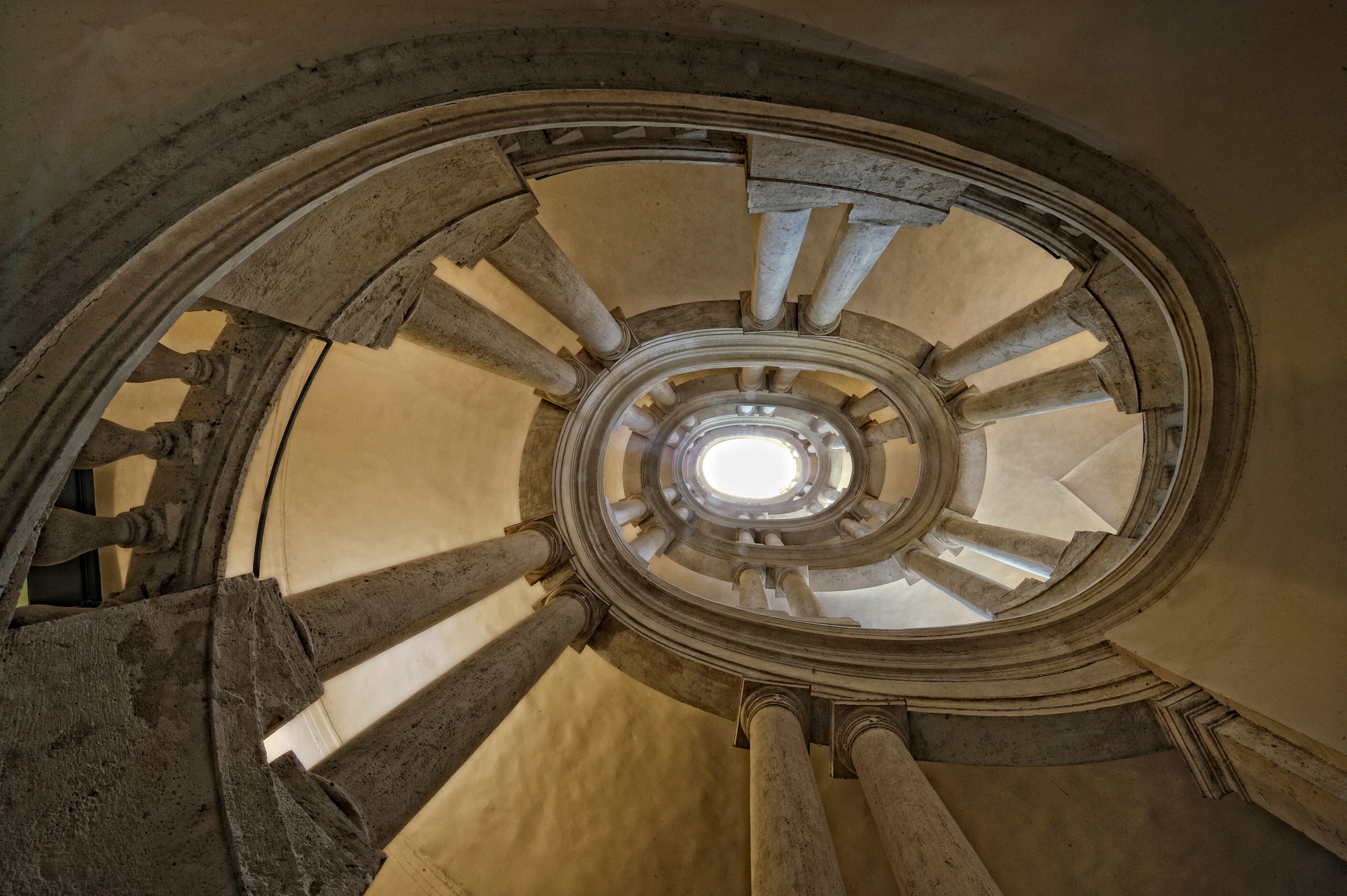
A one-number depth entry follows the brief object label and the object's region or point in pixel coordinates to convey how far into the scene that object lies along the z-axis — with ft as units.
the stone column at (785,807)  10.57
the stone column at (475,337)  14.30
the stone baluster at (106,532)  7.50
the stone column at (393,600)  10.46
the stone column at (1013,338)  18.42
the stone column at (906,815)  9.83
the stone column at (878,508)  37.63
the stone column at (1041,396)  19.70
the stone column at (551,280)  15.88
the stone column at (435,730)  9.62
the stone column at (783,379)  36.48
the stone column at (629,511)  33.65
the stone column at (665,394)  37.35
